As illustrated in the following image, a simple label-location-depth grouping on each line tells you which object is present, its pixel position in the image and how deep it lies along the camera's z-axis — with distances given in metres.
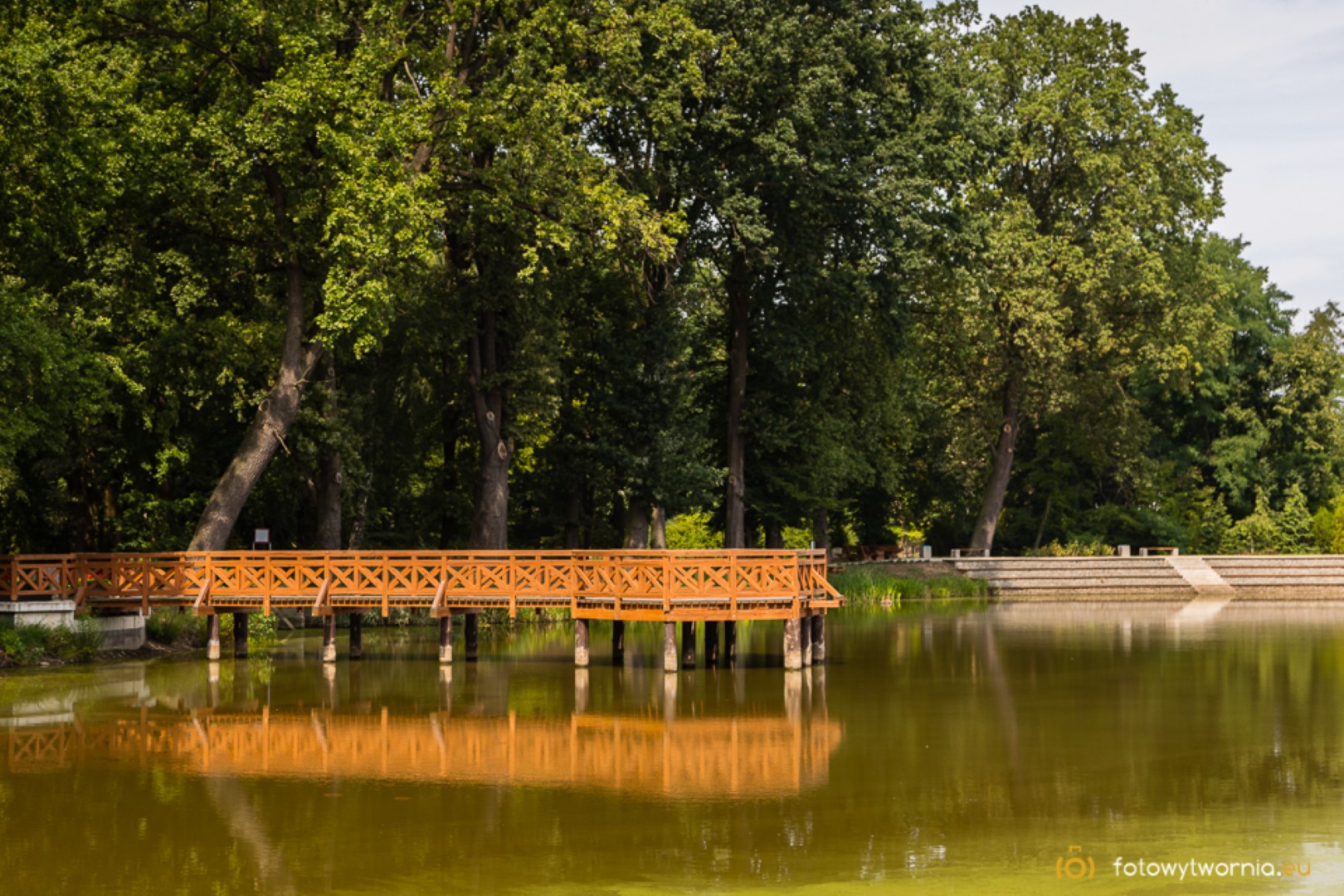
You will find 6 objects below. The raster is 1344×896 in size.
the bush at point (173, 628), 32.81
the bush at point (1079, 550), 60.84
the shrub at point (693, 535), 66.12
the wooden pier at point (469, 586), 26.80
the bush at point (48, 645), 28.98
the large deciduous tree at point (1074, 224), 54.34
